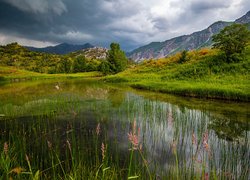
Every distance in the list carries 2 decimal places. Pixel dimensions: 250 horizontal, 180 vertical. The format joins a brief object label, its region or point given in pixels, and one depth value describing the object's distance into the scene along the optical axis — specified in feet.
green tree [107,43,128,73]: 264.93
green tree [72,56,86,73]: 405.14
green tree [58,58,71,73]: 411.54
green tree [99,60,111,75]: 262.06
